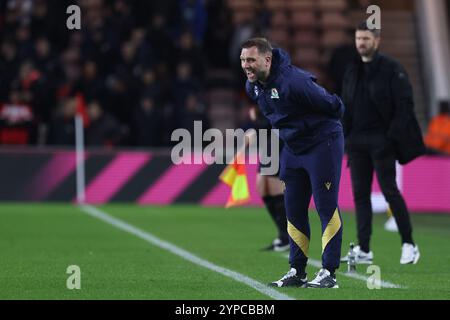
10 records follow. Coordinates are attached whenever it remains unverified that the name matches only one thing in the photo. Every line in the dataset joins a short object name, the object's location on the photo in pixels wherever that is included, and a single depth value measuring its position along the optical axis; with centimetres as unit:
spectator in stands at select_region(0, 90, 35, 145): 2236
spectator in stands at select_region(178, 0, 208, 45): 2573
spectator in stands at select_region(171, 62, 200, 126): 2297
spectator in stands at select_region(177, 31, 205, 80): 2389
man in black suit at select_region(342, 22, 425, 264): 1198
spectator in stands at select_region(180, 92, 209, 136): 2267
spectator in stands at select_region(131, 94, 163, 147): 2266
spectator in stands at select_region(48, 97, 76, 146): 2256
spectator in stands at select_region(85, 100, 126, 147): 2267
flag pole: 2152
